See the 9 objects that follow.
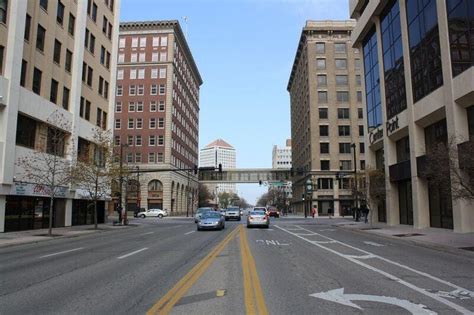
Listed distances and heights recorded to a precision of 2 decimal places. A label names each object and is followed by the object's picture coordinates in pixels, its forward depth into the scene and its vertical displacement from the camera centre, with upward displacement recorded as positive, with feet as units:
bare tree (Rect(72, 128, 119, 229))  102.06 +11.39
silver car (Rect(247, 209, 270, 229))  109.60 -1.48
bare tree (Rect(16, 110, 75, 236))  92.63 +13.38
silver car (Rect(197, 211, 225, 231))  98.02 -2.02
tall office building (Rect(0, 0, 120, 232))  87.92 +30.21
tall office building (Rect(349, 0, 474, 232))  80.33 +26.91
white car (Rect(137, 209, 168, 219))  237.04 -0.12
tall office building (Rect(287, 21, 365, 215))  280.51 +66.12
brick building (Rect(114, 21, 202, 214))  282.15 +72.15
